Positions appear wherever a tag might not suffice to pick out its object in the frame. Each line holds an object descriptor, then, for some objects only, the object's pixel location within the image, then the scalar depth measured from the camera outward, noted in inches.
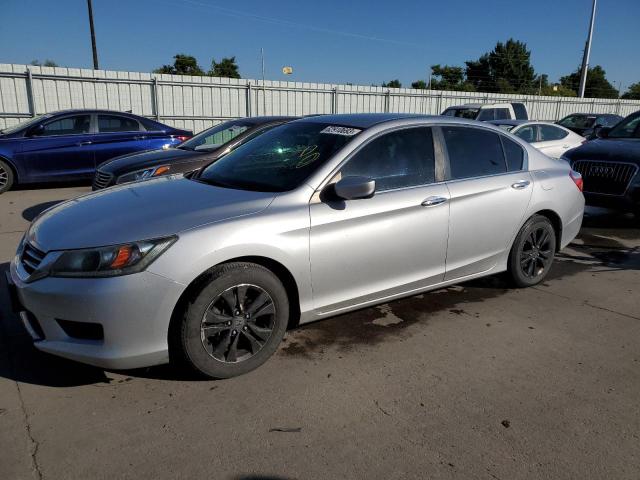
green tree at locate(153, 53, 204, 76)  2383.4
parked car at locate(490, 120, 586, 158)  434.6
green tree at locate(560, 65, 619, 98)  2935.5
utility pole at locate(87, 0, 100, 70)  1063.8
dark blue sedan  369.7
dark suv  281.3
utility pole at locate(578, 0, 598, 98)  1198.6
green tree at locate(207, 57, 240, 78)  2449.6
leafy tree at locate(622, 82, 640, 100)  2909.9
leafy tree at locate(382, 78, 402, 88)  2575.5
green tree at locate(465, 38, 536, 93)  3051.2
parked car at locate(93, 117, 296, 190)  279.6
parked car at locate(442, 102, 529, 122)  577.6
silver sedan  110.8
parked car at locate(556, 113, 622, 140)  735.6
